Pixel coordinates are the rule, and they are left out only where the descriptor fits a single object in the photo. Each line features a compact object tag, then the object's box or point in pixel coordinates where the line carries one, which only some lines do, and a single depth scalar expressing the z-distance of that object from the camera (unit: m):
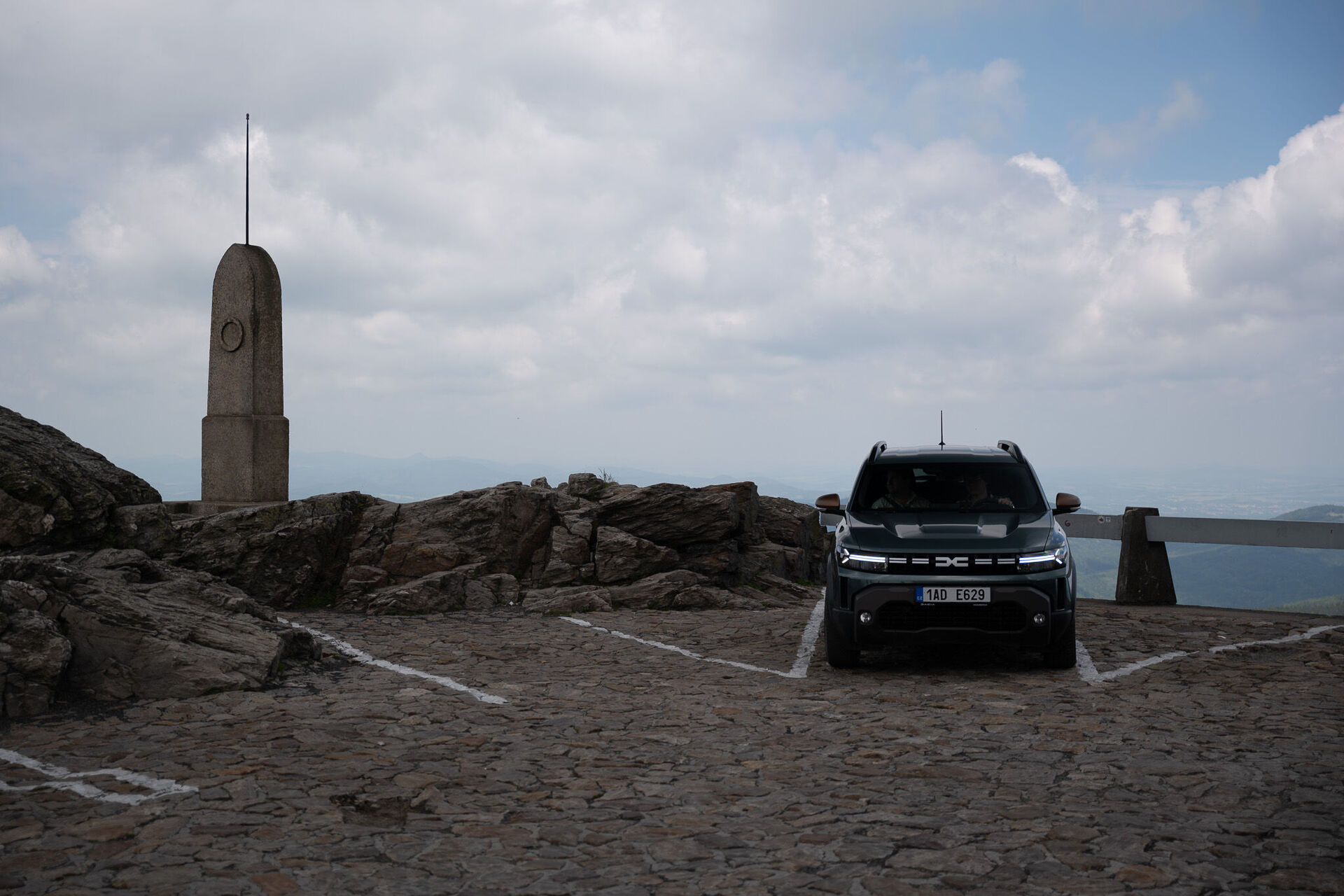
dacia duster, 8.16
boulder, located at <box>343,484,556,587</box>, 13.50
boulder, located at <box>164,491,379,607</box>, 12.58
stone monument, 14.84
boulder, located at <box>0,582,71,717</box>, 7.09
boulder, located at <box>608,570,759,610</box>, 13.38
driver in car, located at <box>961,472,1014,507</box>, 9.52
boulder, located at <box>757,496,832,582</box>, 16.53
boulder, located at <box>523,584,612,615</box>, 12.84
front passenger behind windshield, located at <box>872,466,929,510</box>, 9.59
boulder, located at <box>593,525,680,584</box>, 14.05
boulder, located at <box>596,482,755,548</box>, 14.80
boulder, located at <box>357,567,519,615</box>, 12.34
